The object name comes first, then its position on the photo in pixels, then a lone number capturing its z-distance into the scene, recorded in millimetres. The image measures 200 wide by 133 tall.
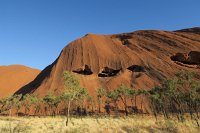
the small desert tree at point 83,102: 71812
